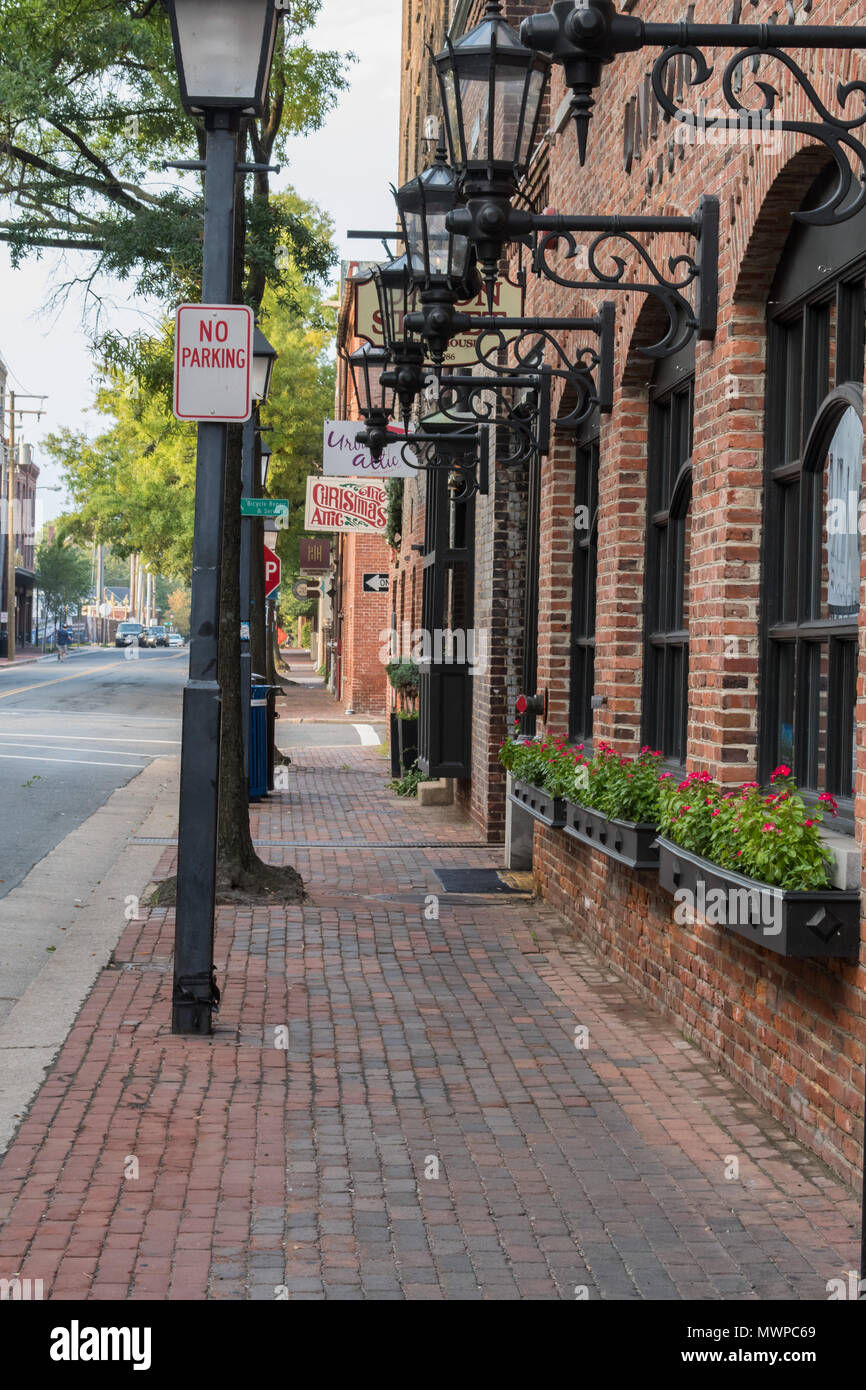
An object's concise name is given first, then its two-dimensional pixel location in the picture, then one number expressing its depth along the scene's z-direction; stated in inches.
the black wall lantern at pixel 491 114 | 234.4
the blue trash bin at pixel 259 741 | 663.1
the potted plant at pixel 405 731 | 749.3
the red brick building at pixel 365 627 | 1352.1
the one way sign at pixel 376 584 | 1175.6
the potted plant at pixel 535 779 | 364.2
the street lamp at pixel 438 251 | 340.8
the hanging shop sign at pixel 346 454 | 685.3
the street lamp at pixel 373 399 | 467.2
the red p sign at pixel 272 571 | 906.6
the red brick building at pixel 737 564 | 215.9
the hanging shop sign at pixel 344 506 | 898.1
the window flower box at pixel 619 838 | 281.4
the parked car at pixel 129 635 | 4394.7
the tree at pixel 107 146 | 693.9
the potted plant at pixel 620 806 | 282.4
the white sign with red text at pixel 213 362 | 270.7
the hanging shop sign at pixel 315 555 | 1931.6
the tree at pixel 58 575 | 4244.6
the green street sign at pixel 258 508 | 615.5
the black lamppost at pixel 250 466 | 580.9
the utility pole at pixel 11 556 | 2768.2
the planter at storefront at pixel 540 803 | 362.0
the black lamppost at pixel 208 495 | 268.4
